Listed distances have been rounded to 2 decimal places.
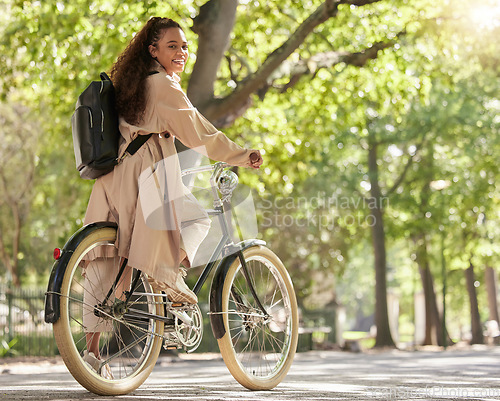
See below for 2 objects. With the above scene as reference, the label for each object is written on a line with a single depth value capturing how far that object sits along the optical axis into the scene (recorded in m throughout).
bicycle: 8.73
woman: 9.31
